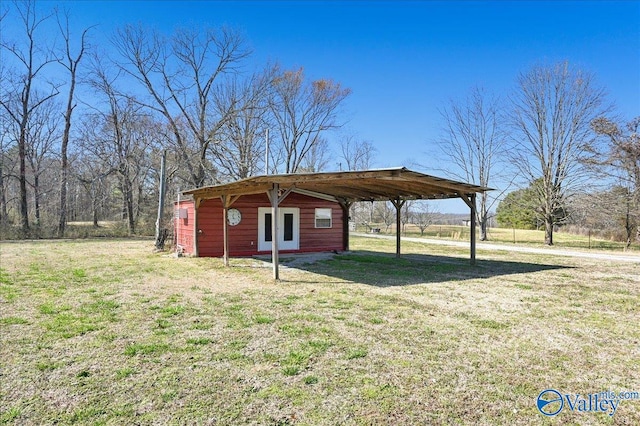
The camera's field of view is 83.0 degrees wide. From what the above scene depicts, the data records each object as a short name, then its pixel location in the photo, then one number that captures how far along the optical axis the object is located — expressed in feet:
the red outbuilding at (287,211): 25.88
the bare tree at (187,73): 61.98
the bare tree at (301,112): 74.74
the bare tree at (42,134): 67.56
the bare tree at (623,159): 46.91
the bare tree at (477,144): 63.93
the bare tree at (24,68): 60.59
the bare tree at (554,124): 54.39
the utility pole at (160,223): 40.47
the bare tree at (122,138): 66.44
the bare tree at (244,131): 66.90
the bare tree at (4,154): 61.98
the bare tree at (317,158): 81.87
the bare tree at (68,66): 63.00
